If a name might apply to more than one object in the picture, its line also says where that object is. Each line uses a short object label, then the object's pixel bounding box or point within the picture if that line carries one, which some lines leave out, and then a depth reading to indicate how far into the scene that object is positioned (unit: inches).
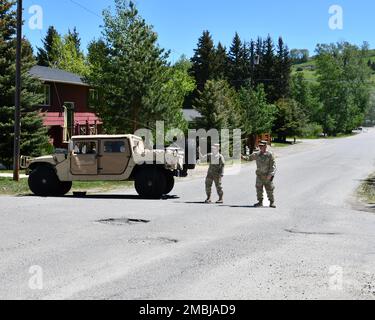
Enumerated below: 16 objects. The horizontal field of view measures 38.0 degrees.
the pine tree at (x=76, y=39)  3762.3
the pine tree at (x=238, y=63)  3880.4
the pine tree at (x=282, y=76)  3754.9
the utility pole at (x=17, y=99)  888.9
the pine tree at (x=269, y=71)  3718.5
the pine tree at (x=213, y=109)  1583.4
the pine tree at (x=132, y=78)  1334.9
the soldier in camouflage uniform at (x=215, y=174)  652.1
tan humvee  698.8
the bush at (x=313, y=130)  3701.3
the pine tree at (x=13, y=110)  1187.3
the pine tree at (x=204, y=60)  3449.8
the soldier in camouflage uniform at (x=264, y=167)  599.5
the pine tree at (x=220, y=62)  3472.9
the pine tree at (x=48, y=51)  3046.3
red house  1587.1
